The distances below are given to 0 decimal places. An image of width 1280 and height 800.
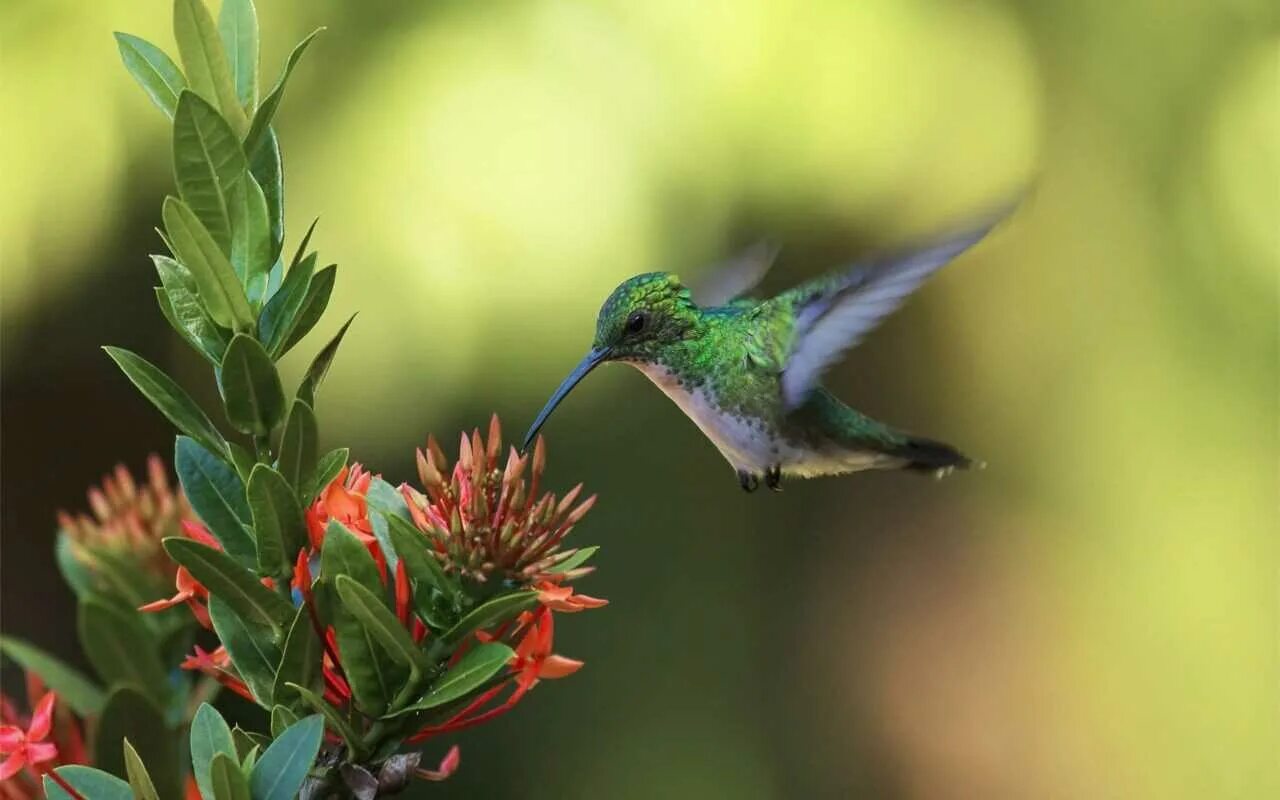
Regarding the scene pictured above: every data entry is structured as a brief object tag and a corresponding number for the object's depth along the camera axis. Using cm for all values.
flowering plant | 439
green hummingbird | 465
